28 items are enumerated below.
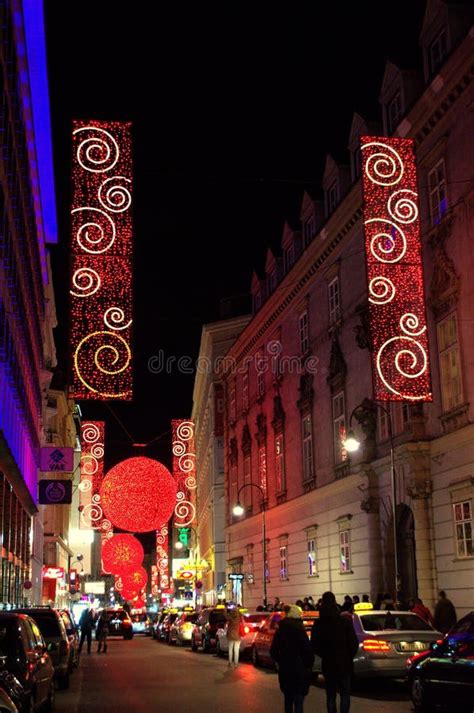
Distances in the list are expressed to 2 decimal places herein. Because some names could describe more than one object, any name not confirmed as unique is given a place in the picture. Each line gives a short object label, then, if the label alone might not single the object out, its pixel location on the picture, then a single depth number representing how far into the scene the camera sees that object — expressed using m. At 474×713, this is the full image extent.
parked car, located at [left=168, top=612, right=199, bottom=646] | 42.00
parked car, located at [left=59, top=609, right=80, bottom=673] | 23.58
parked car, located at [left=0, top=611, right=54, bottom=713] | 12.73
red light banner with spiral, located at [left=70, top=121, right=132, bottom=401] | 20.89
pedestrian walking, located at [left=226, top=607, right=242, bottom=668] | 24.52
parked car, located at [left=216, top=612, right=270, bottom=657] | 28.31
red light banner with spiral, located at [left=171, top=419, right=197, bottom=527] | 56.28
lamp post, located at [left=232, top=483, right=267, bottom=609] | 42.10
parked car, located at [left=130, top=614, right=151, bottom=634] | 73.19
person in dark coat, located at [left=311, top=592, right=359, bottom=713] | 12.38
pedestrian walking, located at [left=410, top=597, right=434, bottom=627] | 22.81
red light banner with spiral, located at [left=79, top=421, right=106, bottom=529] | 50.47
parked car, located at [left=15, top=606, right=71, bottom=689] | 19.70
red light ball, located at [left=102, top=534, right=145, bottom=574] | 60.91
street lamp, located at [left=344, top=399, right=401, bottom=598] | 26.50
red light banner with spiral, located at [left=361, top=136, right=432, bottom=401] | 24.34
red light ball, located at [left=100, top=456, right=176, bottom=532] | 39.16
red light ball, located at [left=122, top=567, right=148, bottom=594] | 78.26
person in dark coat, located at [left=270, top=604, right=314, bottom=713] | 11.80
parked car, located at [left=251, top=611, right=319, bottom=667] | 23.84
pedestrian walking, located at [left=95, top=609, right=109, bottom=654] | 39.81
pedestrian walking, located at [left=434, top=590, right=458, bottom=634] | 22.12
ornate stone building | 25.12
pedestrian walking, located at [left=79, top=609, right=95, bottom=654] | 39.66
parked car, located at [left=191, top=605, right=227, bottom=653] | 34.47
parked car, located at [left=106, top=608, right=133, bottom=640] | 55.34
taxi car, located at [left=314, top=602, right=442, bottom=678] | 17.66
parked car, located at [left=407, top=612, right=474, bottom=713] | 12.98
